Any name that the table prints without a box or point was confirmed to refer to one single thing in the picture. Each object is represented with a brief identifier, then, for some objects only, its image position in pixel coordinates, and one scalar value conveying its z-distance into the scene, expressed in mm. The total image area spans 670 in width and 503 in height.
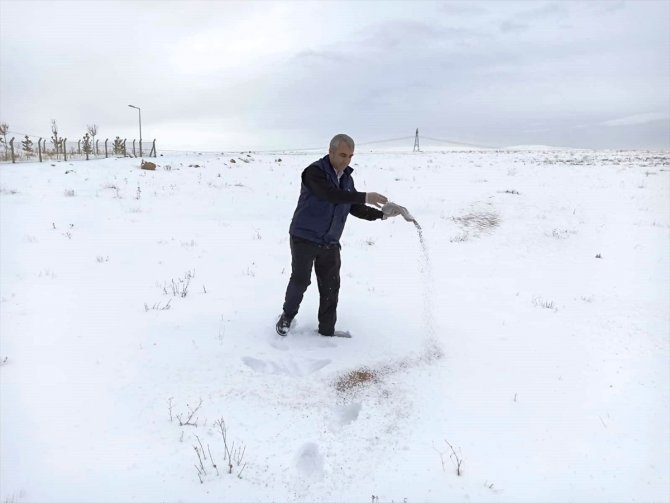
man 4070
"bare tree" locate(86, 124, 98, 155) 47556
